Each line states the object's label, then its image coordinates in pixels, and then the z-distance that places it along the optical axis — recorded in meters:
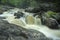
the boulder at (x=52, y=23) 11.39
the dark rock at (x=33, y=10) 14.79
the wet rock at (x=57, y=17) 12.52
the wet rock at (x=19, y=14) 12.73
